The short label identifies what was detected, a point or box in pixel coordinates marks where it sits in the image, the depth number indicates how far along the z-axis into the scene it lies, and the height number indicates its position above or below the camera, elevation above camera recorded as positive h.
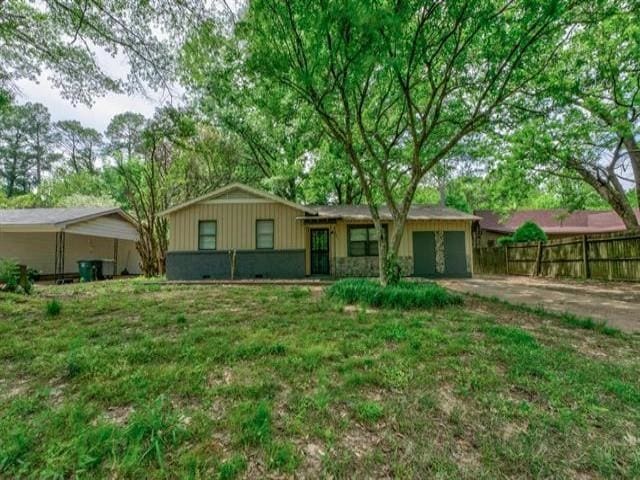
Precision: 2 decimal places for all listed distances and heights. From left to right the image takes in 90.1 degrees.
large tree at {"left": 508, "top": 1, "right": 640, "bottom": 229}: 7.47 +4.25
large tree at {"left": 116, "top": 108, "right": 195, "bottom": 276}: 13.93 +3.19
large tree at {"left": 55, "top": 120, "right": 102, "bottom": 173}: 28.58 +10.26
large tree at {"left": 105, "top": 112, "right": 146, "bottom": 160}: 23.44 +9.51
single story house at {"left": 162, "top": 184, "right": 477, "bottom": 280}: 12.52 +0.51
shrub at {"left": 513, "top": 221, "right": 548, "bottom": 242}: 16.02 +0.82
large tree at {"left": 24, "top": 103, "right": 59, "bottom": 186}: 30.78 +11.22
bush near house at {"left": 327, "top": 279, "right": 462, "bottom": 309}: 5.72 -0.82
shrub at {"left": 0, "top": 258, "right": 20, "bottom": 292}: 7.59 -0.46
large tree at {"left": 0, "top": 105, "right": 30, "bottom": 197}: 30.47 +9.79
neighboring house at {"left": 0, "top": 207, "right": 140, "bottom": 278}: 13.05 +0.95
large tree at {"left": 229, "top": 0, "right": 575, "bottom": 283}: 5.28 +3.88
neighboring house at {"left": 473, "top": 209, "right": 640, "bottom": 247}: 22.44 +1.92
